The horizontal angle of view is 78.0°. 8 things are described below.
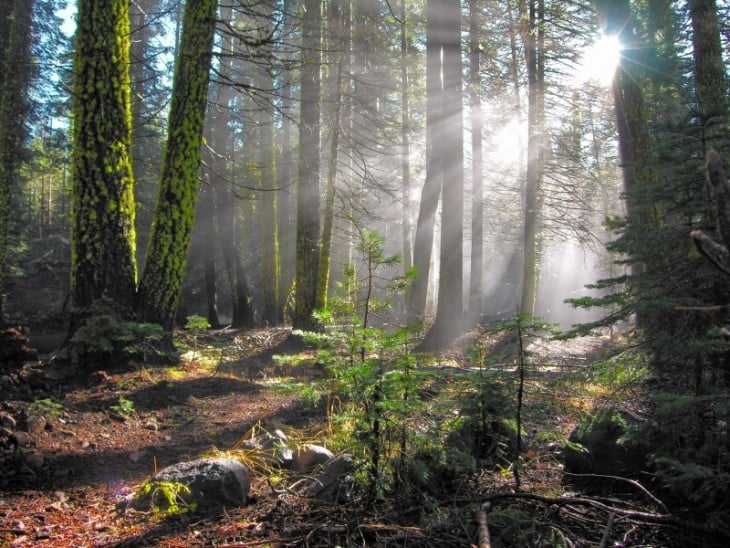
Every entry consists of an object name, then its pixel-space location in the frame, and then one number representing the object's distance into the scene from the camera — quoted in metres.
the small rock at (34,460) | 3.22
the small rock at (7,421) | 3.37
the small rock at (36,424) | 3.64
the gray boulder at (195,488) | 2.86
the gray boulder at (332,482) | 2.87
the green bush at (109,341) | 5.34
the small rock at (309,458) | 3.59
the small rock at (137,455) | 3.75
